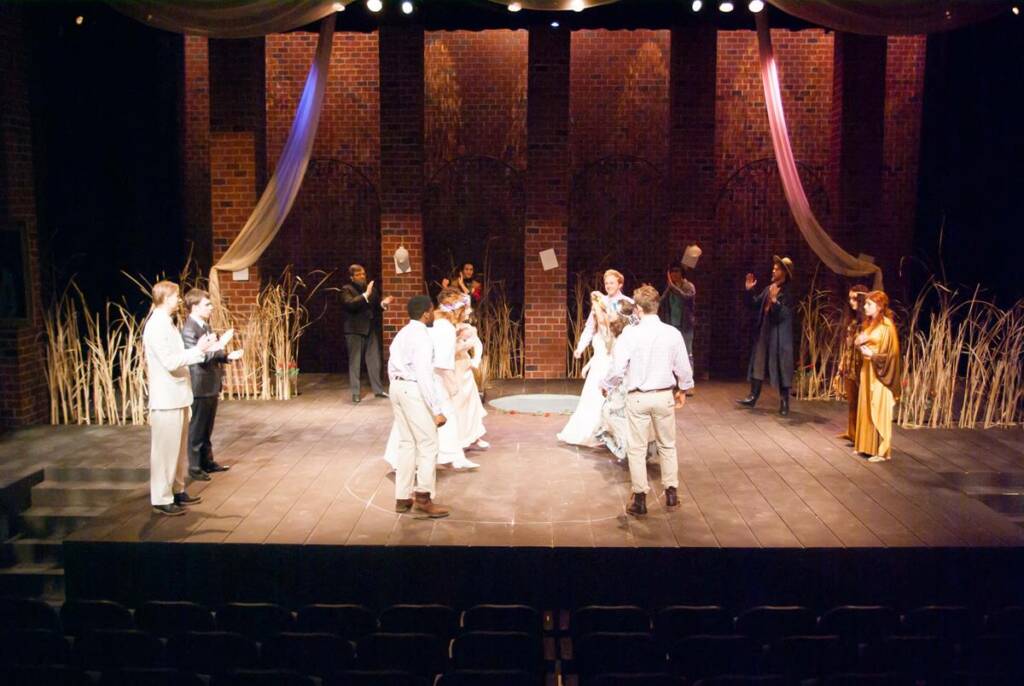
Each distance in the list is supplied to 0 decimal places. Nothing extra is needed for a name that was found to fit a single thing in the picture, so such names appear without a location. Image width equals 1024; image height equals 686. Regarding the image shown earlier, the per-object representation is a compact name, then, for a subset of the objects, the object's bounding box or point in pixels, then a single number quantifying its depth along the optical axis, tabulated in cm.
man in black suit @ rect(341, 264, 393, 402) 941
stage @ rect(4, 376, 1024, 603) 533
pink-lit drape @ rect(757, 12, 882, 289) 755
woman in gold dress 703
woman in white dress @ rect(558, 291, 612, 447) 749
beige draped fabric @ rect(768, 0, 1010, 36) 653
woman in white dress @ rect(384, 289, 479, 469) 651
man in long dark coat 871
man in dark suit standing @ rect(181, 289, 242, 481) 631
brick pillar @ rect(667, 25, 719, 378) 1072
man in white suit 574
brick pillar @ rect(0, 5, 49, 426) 809
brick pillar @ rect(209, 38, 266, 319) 1003
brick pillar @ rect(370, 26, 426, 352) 1049
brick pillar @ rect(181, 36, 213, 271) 1202
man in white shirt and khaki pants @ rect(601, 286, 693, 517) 585
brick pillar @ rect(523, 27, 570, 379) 1059
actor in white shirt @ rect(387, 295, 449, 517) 576
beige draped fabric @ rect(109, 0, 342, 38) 646
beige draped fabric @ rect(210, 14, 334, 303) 745
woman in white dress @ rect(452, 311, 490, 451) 729
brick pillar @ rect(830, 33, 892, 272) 1044
